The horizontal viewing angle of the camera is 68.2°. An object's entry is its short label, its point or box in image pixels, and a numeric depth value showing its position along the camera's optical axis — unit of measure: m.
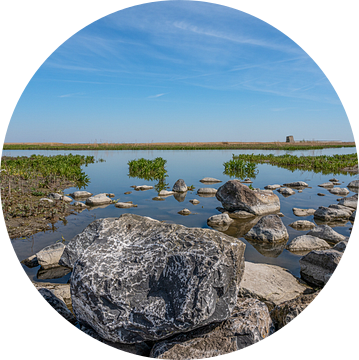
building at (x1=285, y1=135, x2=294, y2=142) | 93.43
